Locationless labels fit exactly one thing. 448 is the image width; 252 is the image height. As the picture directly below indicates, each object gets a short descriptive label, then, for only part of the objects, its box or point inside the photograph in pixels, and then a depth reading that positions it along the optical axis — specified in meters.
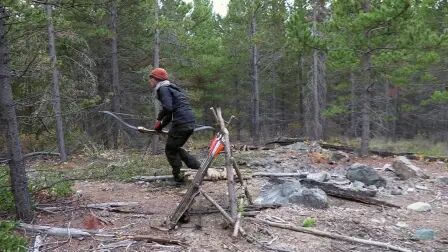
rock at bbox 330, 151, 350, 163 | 12.93
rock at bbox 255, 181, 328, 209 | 7.12
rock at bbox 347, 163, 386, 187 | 8.87
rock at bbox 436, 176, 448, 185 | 9.52
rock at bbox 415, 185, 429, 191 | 8.91
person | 7.40
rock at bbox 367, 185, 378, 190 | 8.62
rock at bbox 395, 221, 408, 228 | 6.57
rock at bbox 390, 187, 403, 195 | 8.44
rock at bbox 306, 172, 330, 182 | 8.60
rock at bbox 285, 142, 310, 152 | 14.82
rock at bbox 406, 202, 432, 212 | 7.45
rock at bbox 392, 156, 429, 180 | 9.88
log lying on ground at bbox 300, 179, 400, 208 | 7.60
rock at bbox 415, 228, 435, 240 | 6.13
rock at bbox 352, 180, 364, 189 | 8.46
